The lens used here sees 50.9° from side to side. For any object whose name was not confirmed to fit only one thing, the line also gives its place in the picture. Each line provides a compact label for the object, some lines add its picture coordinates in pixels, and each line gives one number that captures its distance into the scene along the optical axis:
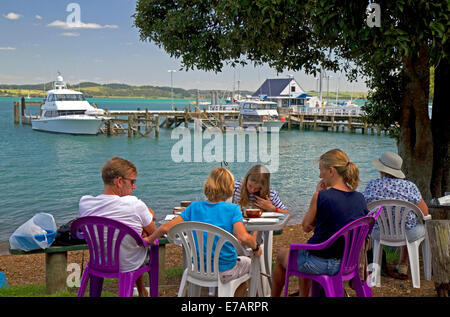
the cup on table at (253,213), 3.80
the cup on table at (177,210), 4.07
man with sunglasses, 3.34
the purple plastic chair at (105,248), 3.22
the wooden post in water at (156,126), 45.06
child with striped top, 4.15
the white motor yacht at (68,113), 44.72
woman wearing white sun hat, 4.48
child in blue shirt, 3.18
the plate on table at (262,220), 3.67
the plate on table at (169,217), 3.75
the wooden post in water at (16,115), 60.56
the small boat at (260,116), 53.53
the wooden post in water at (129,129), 43.91
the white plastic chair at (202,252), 3.06
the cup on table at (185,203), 4.24
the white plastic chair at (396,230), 4.40
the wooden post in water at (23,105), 58.70
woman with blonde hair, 3.23
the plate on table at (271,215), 3.89
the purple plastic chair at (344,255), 3.16
